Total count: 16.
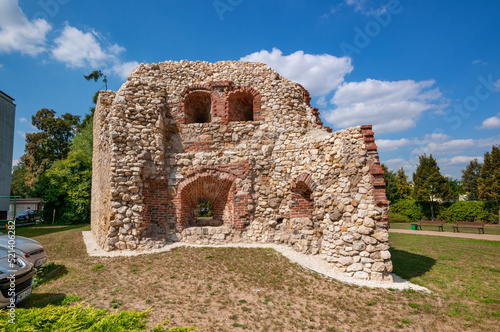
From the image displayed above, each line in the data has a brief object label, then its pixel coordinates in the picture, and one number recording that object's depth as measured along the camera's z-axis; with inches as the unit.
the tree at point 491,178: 845.4
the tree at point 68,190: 797.9
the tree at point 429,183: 965.8
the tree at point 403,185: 1124.3
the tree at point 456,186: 1302.9
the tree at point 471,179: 1420.5
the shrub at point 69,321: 113.7
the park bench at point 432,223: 690.8
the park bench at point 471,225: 618.0
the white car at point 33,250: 257.0
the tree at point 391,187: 1211.2
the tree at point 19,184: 1528.1
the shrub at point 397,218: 991.0
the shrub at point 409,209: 980.6
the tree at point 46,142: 1165.7
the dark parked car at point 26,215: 884.6
